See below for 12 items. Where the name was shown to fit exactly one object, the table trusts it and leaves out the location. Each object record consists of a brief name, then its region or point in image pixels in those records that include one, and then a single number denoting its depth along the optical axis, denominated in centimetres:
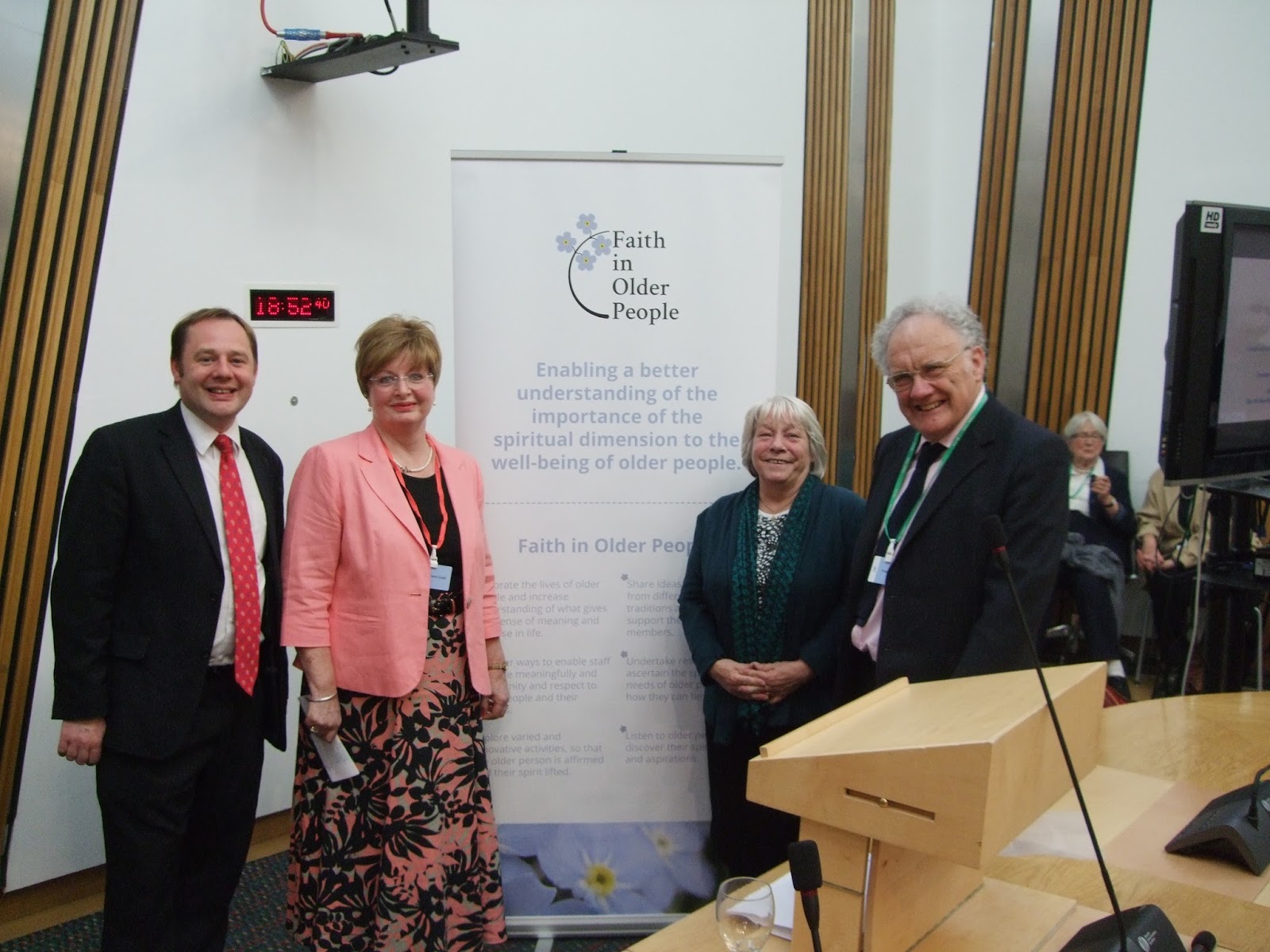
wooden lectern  107
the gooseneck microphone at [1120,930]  116
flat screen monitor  197
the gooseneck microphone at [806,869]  106
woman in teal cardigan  257
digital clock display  335
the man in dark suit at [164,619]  213
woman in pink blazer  234
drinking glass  125
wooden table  137
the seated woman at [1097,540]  474
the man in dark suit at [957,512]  197
